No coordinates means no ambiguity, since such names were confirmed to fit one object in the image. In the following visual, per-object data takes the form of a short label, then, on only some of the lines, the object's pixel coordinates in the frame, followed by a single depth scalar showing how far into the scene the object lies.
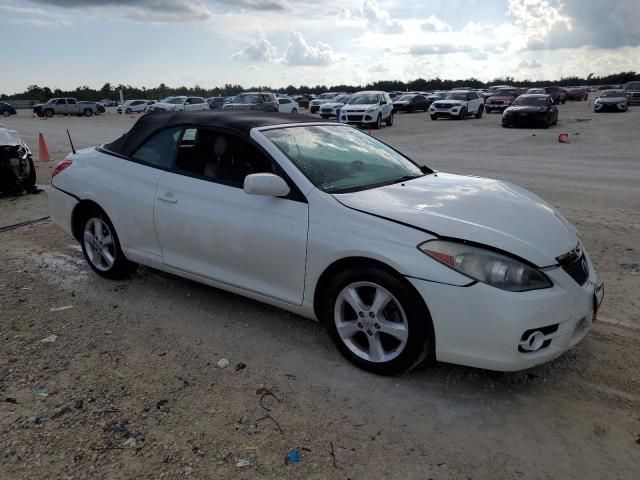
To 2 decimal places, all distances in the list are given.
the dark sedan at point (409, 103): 43.16
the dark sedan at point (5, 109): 50.66
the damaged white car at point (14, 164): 8.86
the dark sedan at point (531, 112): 23.36
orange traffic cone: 13.93
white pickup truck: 48.25
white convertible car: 2.96
